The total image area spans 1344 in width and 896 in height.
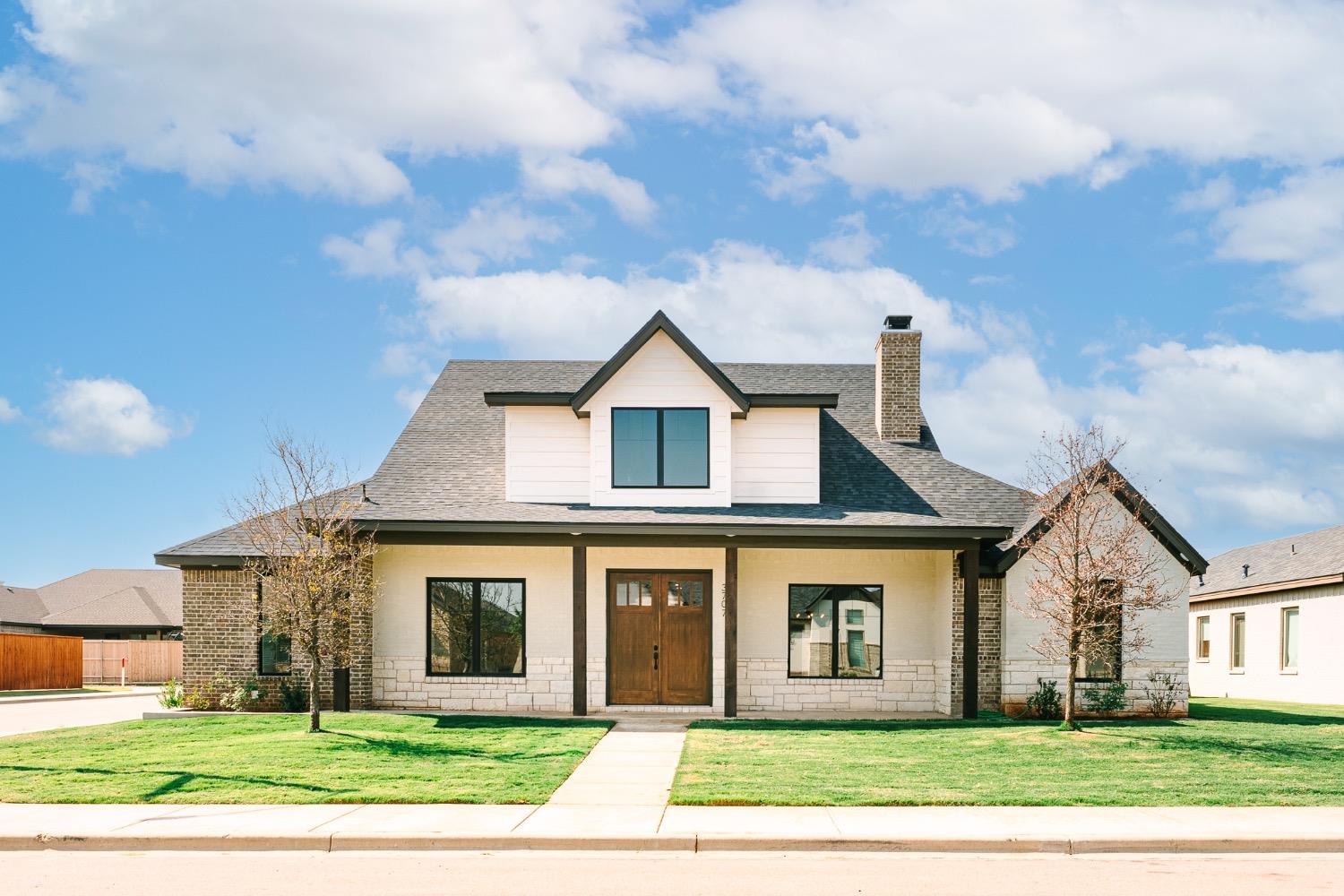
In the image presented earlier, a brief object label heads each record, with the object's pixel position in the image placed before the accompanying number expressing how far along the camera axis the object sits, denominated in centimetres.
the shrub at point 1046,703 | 1945
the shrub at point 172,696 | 2053
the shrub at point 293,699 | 1991
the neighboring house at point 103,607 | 4703
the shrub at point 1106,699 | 1950
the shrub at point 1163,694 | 1956
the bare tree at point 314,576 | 1653
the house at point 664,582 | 1995
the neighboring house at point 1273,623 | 2591
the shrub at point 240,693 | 1994
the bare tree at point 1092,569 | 1689
